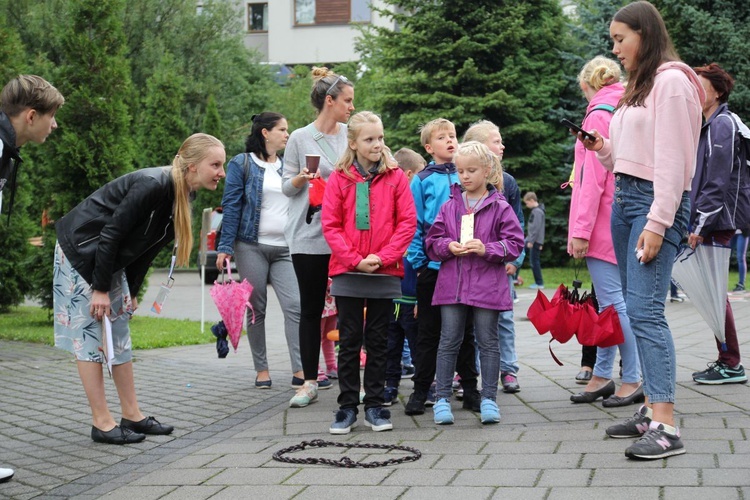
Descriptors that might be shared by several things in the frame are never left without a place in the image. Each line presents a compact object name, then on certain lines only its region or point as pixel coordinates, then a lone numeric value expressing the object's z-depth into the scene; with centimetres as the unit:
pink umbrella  718
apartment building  4431
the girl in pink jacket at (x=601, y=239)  607
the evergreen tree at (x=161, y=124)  2564
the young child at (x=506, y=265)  671
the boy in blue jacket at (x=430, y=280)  613
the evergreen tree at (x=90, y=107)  1188
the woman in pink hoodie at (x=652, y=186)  465
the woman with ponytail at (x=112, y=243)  536
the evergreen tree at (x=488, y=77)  2517
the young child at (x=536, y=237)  1952
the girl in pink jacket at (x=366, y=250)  570
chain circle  474
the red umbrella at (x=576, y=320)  582
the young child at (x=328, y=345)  736
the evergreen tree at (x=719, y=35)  2156
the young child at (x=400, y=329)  652
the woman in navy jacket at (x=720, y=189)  646
